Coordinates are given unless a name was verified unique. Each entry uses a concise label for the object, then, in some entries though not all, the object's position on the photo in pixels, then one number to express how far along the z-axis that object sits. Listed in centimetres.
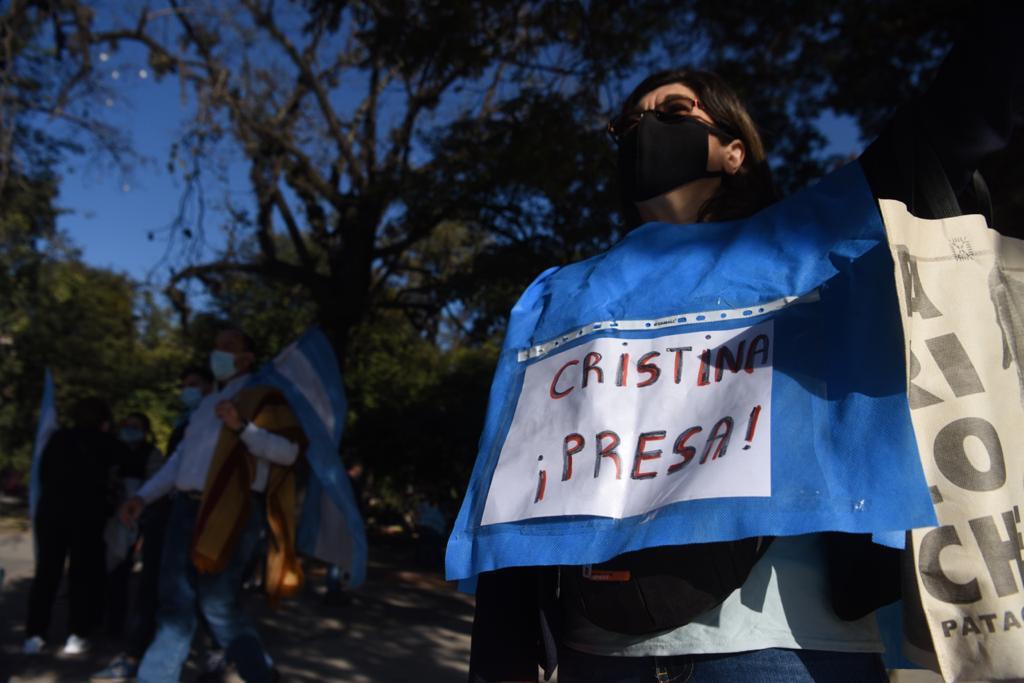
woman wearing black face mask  118
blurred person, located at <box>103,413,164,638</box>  664
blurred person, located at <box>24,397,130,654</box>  602
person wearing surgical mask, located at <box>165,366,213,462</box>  636
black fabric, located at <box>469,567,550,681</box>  145
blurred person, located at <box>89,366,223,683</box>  518
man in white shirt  423
